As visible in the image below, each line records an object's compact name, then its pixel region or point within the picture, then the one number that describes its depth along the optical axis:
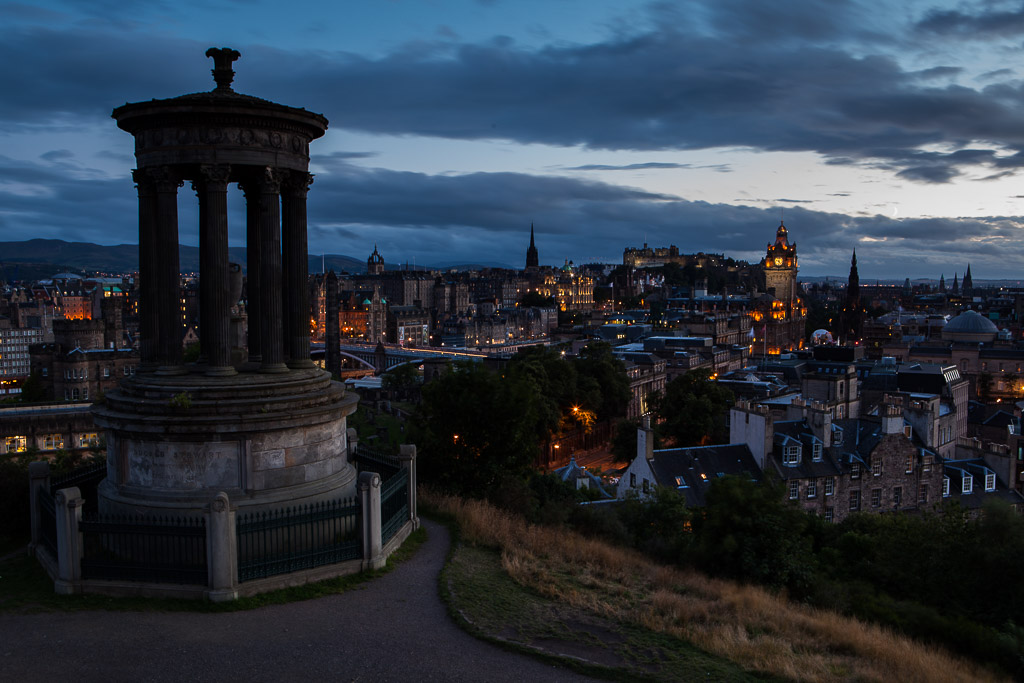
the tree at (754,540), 21.02
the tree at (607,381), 78.12
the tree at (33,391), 88.93
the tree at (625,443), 60.75
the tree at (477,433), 26.95
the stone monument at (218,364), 15.79
